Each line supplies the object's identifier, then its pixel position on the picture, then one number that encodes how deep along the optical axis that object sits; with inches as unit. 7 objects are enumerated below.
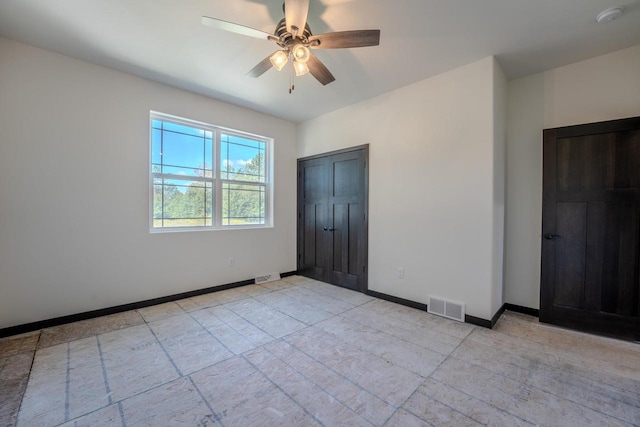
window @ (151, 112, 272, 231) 134.0
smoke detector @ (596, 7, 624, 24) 77.8
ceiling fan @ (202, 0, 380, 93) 68.8
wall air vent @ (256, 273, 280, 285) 167.5
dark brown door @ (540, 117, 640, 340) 95.3
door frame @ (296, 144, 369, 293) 145.9
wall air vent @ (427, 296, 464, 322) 111.8
